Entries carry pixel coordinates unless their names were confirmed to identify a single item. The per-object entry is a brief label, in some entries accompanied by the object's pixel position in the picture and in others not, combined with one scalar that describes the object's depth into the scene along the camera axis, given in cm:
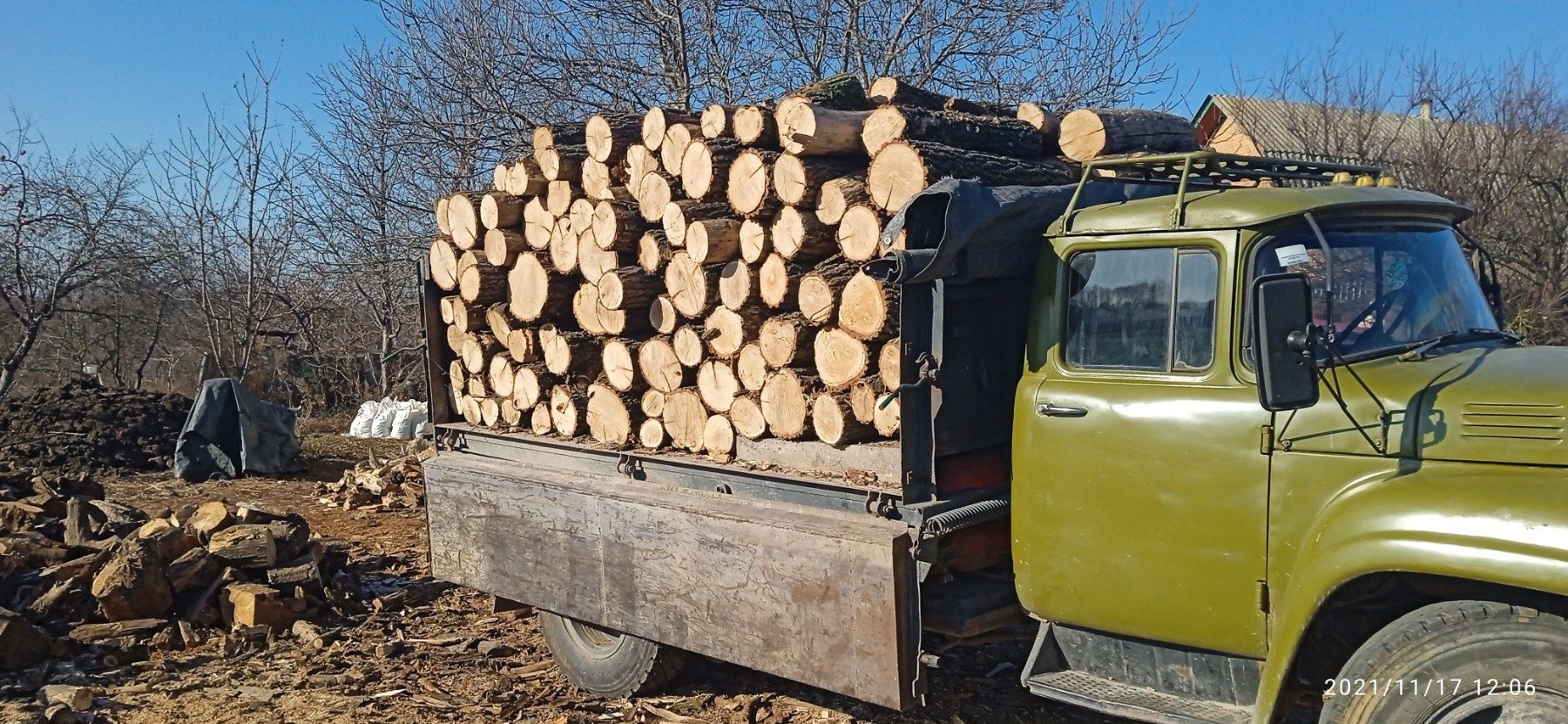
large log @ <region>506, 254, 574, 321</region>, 549
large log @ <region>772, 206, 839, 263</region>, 446
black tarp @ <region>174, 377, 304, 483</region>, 1170
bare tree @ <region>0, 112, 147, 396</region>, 1461
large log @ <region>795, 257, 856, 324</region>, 426
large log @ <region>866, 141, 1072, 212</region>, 417
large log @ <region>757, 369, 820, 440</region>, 431
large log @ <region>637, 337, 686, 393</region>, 493
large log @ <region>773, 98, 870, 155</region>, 455
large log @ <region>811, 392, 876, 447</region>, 412
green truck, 281
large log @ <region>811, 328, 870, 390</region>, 414
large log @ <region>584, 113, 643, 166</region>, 525
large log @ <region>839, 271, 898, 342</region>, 401
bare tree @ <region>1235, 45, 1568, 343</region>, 1250
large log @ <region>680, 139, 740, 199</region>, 483
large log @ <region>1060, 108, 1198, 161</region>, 532
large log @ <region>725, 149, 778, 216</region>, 465
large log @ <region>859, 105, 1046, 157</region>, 448
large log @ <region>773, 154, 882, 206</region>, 449
